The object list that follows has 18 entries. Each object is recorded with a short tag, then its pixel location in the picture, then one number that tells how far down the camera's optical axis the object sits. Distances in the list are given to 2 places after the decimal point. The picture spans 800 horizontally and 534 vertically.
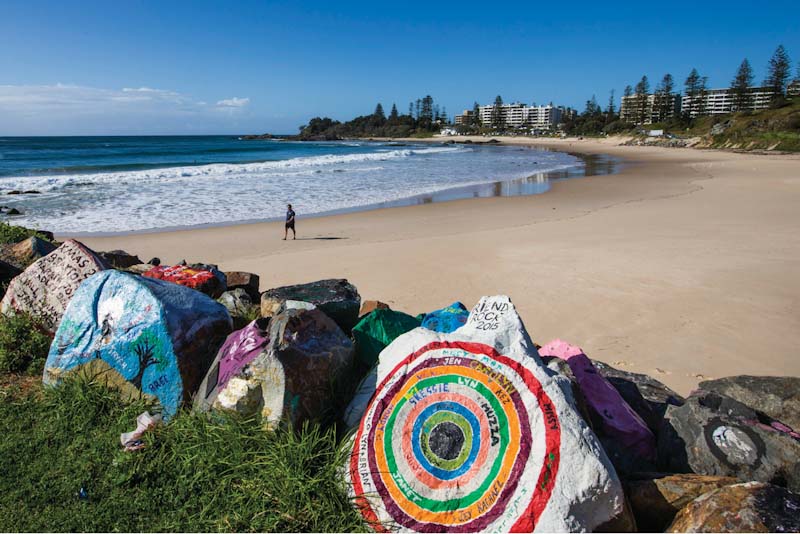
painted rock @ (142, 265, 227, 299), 5.61
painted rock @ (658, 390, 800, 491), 2.76
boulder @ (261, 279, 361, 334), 4.53
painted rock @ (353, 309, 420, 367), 3.81
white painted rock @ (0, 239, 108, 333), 4.57
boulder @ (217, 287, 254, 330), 4.95
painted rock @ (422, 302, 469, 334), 3.92
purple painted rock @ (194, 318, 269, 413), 3.10
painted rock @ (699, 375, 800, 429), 3.48
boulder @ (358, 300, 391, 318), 5.31
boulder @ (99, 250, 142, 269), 7.77
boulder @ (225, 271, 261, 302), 6.55
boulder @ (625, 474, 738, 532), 2.48
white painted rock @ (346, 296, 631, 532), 2.37
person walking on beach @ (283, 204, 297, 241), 13.38
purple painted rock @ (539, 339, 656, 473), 3.00
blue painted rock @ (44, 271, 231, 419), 3.46
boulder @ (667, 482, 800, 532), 2.14
